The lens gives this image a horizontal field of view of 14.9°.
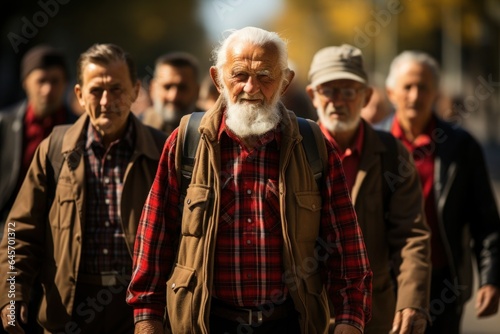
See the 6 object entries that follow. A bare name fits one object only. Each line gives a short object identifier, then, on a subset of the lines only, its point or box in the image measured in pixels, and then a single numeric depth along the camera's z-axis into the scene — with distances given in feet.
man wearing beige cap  33.47
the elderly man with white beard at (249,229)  26.07
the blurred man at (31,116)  43.75
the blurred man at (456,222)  40.01
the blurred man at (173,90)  52.65
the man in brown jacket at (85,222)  32.71
